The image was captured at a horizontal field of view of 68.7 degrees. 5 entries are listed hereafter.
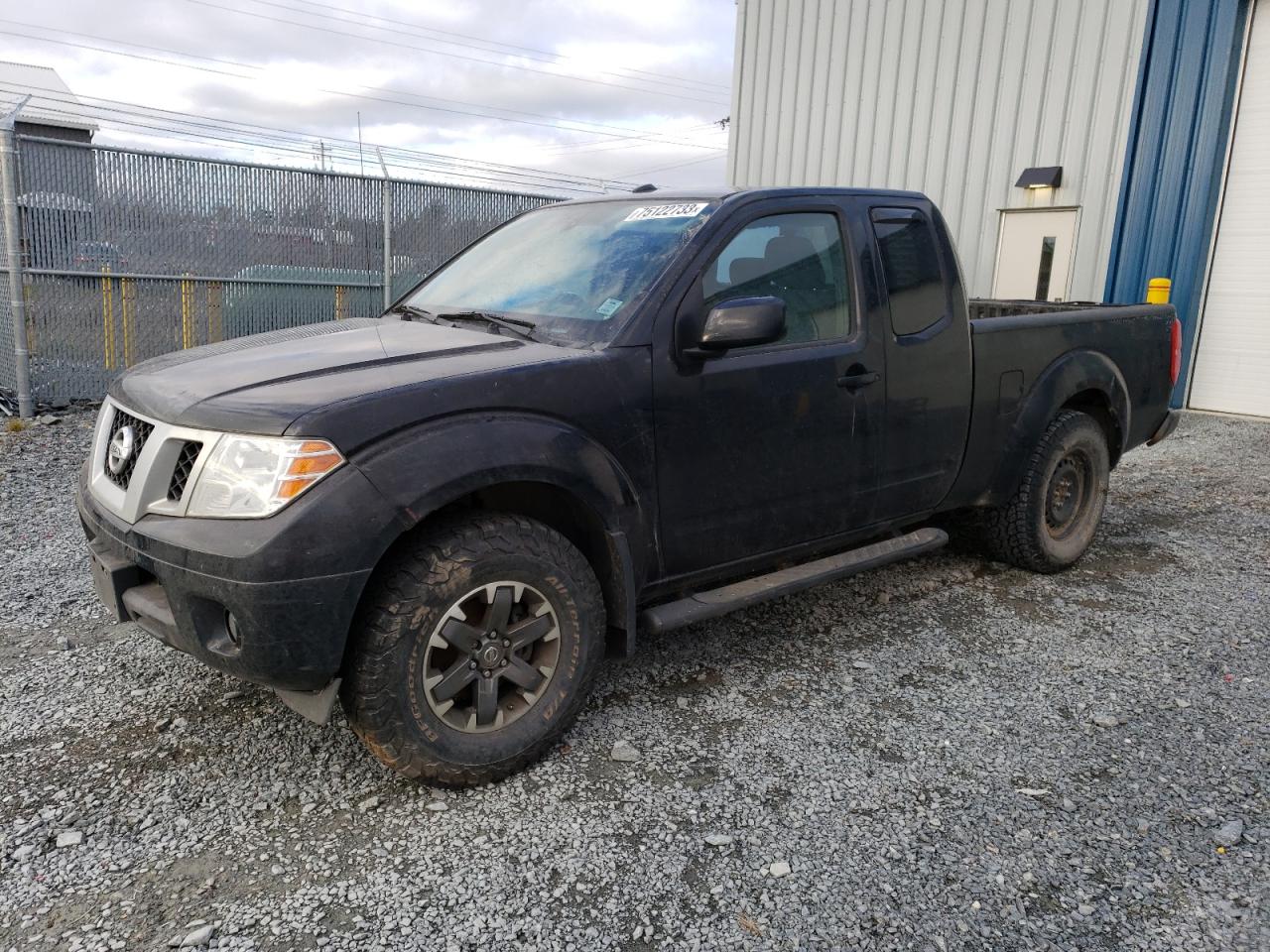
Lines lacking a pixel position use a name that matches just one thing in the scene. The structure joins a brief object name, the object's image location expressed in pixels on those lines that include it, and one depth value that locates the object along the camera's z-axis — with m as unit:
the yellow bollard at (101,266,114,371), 8.56
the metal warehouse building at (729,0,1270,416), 10.05
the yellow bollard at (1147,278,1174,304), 10.09
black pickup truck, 2.52
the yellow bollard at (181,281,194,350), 9.06
